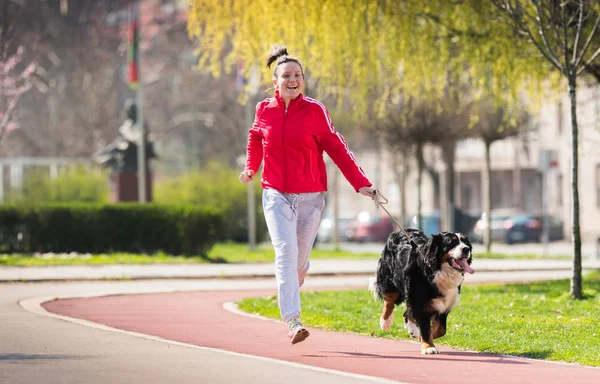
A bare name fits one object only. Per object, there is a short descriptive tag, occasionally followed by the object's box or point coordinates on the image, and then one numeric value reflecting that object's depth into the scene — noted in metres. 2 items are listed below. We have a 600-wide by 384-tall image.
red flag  35.34
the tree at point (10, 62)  27.19
